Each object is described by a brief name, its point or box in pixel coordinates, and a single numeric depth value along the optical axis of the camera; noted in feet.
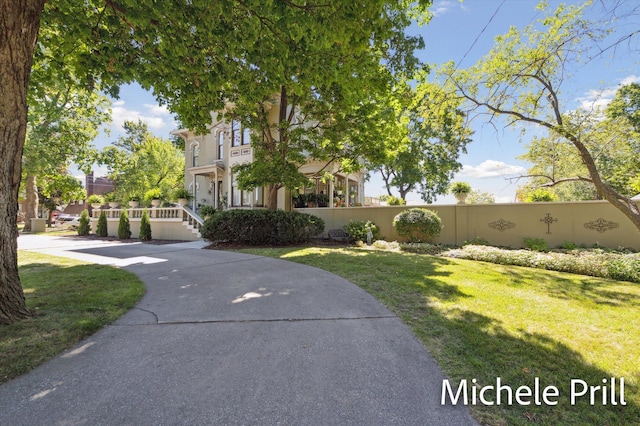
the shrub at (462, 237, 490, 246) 36.25
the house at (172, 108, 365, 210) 55.36
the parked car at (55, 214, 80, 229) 91.35
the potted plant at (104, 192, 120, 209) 81.79
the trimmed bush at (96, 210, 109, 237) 59.31
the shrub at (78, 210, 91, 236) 62.69
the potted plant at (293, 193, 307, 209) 55.98
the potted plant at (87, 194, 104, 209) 71.81
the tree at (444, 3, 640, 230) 25.05
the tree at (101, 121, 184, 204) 80.84
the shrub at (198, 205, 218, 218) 51.75
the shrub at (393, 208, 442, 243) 36.55
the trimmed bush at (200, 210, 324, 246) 37.29
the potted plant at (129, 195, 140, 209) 56.86
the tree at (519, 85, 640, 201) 28.09
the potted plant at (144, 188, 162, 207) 54.13
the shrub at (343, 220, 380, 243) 41.62
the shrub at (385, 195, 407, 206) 47.03
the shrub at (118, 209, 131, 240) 52.42
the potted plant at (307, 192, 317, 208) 56.47
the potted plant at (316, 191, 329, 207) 57.21
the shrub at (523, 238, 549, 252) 32.37
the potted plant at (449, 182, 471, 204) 38.88
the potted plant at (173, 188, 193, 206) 52.01
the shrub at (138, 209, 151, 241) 49.70
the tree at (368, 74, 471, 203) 33.06
